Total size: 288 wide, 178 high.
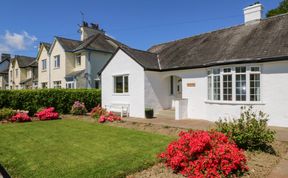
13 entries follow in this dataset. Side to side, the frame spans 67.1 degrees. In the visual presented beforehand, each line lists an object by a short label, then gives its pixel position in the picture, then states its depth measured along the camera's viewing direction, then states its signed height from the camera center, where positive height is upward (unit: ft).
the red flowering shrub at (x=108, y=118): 48.02 -6.75
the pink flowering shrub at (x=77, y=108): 59.11 -5.61
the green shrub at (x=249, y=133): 24.36 -5.20
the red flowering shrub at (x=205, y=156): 18.03 -6.03
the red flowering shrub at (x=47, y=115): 52.34 -6.52
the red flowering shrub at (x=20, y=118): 48.53 -6.68
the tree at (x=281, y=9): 96.03 +36.06
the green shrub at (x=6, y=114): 48.97 -5.83
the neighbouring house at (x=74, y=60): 89.97 +12.80
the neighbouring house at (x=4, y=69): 168.04 +15.85
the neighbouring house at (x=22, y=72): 131.85 +10.32
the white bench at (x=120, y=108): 56.67 -5.49
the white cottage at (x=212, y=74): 40.01 +3.17
